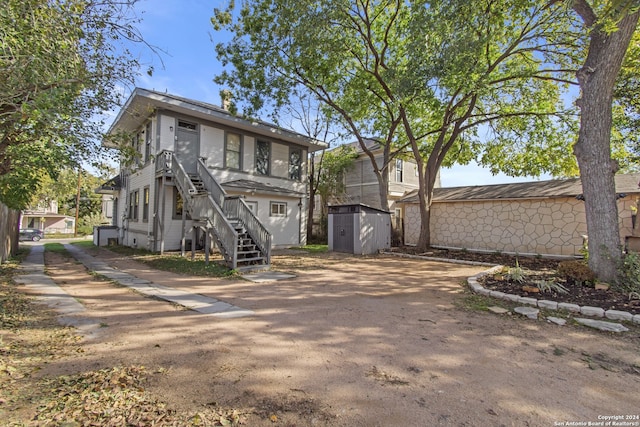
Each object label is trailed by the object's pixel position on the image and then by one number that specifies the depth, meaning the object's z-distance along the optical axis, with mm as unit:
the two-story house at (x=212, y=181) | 9695
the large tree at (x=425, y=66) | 8688
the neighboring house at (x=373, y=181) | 20719
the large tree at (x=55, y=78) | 3561
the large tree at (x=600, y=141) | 6129
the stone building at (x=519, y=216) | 11438
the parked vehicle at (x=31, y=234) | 26242
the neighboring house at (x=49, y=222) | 35512
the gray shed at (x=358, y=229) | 13359
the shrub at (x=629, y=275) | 5672
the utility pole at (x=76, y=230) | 31016
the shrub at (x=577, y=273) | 6191
